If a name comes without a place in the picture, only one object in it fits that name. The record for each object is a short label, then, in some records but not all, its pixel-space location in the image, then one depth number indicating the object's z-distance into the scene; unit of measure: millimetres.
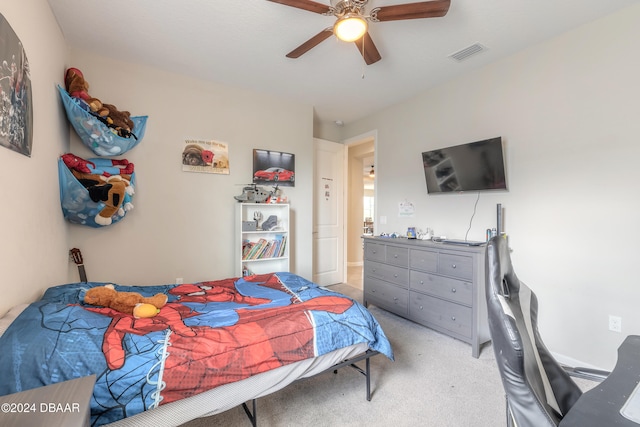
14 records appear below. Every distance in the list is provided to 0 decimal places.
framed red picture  3629
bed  1083
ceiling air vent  2527
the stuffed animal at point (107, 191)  2383
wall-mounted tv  2664
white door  4477
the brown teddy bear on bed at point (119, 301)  1666
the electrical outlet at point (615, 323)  2064
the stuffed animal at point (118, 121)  2543
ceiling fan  1673
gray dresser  2475
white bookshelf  3350
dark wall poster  1245
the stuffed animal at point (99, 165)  2338
